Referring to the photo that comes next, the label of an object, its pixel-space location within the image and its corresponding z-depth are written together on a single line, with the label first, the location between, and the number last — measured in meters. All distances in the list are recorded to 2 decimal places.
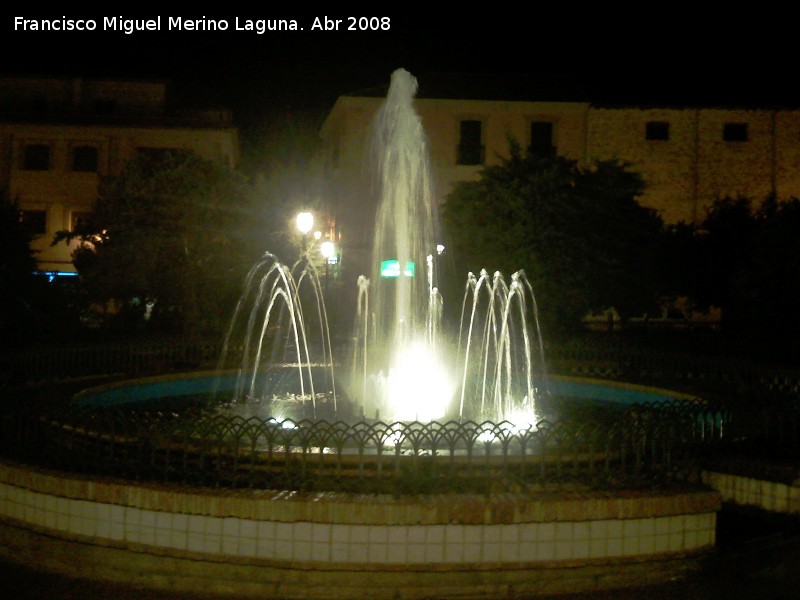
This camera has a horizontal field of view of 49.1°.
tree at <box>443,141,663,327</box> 23.78
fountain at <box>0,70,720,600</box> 6.18
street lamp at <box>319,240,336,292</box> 21.06
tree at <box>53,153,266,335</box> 24.11
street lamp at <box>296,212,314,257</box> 18.72
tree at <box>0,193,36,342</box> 20.45
